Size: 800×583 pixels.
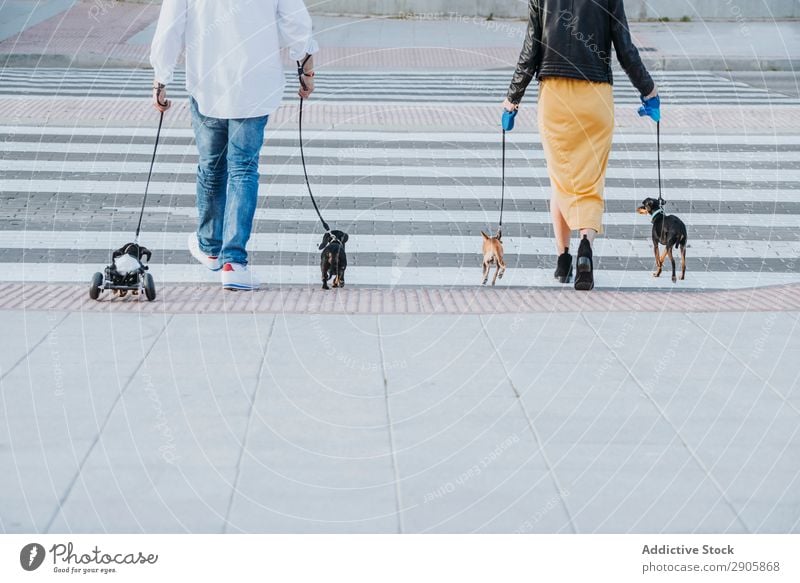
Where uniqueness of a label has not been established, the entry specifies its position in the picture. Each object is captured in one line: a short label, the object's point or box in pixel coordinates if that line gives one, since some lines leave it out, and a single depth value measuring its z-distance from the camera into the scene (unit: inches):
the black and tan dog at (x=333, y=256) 606.2
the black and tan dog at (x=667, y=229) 626.2
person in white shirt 583.8
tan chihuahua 627.2
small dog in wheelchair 558.3
